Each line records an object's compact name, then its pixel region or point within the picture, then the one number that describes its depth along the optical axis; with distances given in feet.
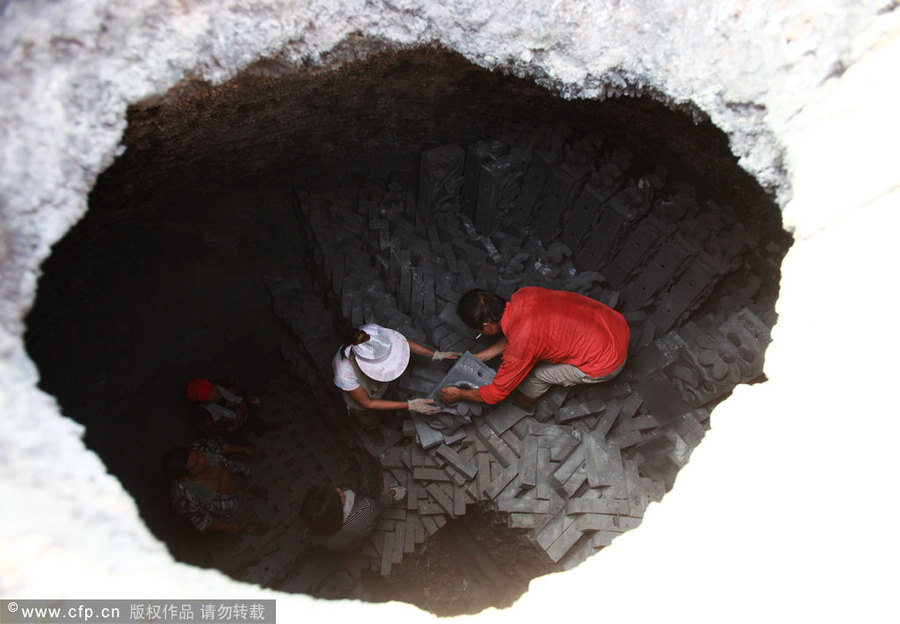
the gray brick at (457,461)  13.73
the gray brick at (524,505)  13.21
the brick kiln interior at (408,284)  13.07
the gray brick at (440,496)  14.00
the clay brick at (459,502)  13.88
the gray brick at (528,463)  13.39
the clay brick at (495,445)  13.76
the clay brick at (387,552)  14.33
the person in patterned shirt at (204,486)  13.79
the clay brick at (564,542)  12.64
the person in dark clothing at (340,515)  12.60
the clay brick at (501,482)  13.48
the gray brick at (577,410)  14.06
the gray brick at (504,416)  14.06
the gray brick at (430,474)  14.08
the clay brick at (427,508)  14.20
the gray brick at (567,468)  13.20
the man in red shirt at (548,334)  12.78
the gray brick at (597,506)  12.81
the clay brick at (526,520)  13.12
